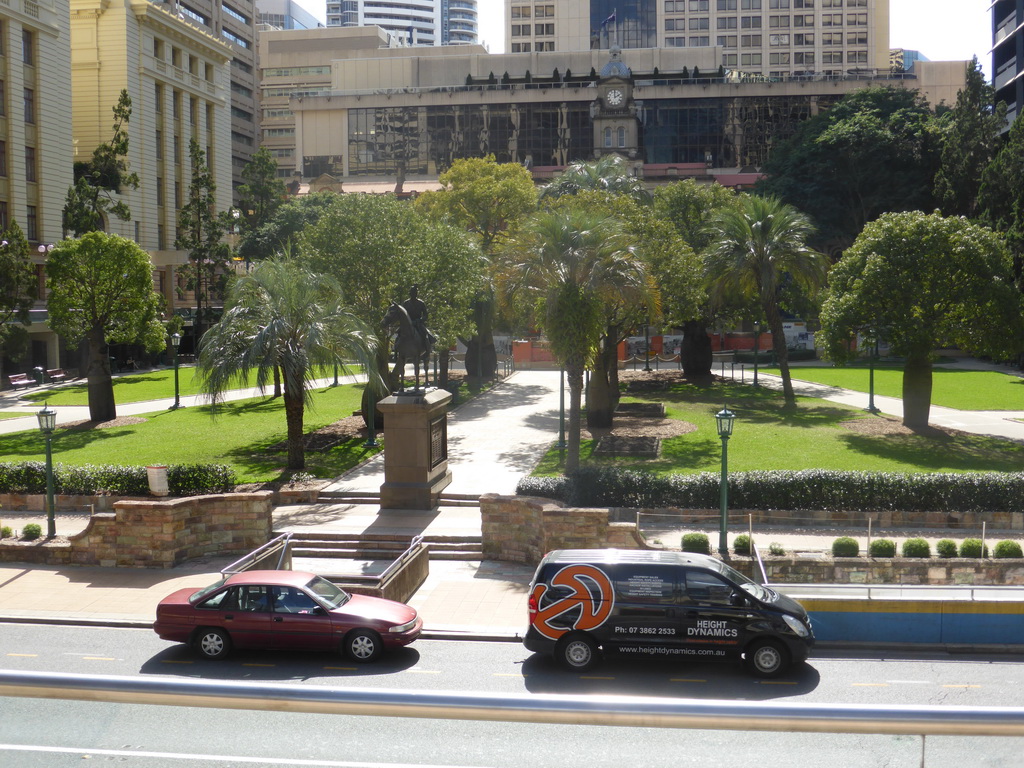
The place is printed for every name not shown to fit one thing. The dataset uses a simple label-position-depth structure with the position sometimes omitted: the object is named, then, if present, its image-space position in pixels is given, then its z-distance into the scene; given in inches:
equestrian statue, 1061.8
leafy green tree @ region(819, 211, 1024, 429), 1273.4
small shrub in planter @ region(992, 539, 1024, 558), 789.9
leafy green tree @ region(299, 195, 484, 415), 1343.5
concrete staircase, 881.5
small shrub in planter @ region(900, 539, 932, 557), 792.9
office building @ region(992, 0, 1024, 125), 2721.5
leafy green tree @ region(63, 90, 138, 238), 2046.0
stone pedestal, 1007.6
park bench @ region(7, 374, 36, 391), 2005.4
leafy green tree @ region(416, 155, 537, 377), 2016.5
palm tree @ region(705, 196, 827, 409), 1588.3
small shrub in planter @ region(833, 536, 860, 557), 792.3
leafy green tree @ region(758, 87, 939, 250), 2613.2
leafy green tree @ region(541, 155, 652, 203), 1867.6
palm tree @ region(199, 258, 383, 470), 1103.6
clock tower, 3678.6
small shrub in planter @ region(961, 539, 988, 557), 791.7
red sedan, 612.1
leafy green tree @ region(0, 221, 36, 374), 1691.7
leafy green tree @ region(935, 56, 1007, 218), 2370.8
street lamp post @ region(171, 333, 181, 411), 1692.9
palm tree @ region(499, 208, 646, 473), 1062.4
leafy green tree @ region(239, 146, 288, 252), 2635.3
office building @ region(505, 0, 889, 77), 4990.2
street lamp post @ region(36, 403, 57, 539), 893.8
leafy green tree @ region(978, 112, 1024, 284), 2071.9
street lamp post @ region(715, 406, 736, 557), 794.8
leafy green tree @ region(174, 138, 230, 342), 2260.1
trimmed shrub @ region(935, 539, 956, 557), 796.6
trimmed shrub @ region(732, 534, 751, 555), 815.1
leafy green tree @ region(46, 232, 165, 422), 1505.9
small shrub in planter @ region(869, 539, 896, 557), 796.6
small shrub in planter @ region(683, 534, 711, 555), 807.1
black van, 582.2
